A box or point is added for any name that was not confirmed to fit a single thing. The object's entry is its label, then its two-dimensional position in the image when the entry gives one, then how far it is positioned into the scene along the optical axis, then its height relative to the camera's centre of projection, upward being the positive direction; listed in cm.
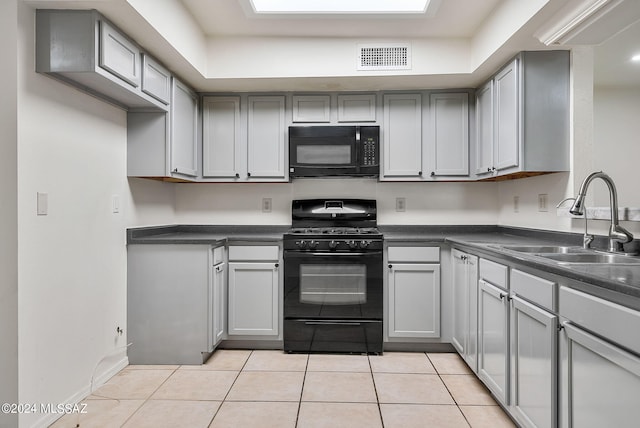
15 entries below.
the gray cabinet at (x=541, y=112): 237 +65
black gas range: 289 -62
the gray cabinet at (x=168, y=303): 267 -65
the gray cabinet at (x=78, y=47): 184 +84
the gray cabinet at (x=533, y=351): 150 -60
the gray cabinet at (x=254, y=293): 294 -63
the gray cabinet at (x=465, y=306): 238 -64
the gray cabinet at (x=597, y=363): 110 -49
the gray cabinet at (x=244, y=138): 324 +65
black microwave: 315 +53
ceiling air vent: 285 +119
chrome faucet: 180 +1
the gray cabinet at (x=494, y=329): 194 -65
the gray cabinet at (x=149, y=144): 269 +49
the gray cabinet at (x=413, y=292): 290 -61
